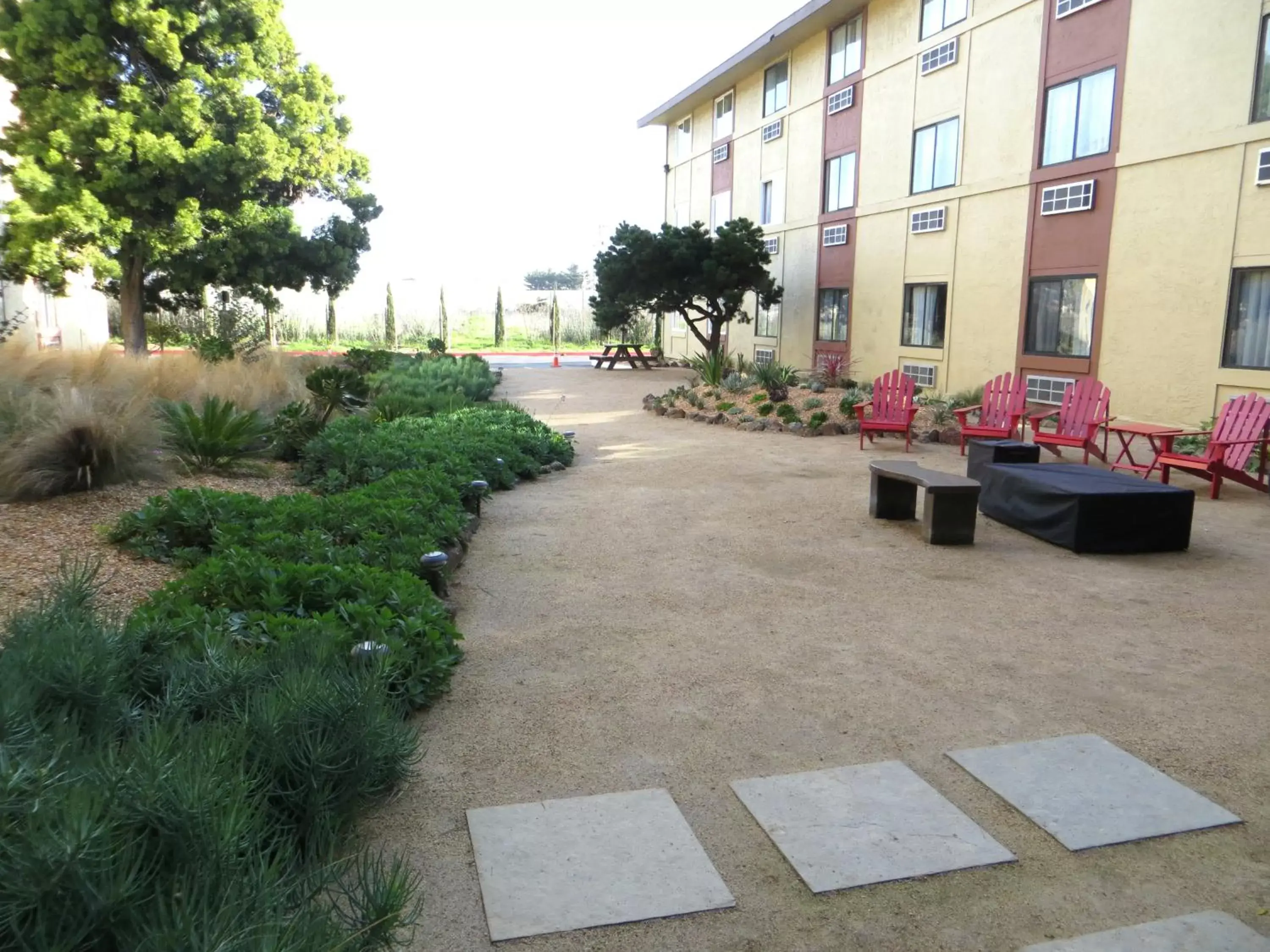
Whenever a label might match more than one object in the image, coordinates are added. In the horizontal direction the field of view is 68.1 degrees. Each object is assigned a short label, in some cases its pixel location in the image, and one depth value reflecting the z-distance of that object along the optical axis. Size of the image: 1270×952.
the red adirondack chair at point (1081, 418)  9.33
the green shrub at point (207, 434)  7.04
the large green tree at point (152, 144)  14.37
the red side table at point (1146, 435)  8.28
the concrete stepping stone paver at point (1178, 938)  2.26
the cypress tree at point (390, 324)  35.62
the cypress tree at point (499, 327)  38.06
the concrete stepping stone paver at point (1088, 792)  2.84
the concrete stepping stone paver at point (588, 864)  2.42
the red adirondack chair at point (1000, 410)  10.12
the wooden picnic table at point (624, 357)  26.08
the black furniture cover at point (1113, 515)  6.22
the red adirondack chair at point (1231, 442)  7.95
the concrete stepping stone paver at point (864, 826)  2.63
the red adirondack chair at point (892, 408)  11.07
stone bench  6.43
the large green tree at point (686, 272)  20.16
